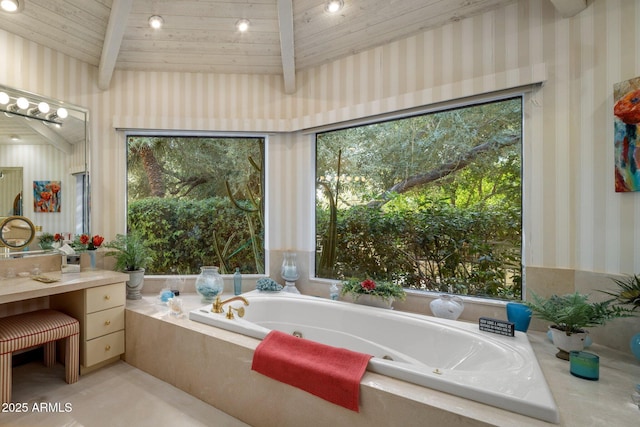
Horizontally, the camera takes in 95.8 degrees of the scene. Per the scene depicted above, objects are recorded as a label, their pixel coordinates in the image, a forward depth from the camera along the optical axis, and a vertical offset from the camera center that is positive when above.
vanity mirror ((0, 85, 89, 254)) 2.37 +0.49
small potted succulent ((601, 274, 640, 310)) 1.61 -0.45
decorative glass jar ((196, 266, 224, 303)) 2.66 -0.63
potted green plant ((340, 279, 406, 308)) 2.41 -0.65
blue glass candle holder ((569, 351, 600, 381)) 1.43 -0.76
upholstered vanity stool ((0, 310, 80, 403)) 1.85 -0.82
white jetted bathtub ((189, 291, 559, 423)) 1.25 -0.79
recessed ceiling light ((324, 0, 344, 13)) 2.39 +1.75
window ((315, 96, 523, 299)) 2.31 +0.13
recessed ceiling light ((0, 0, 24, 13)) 2.17 +1.61
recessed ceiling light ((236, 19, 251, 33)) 2.64 +1.75
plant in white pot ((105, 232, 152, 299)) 2.69 -0.41
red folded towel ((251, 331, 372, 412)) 1.41 -0.80
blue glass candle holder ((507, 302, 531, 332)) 1.94 -0.69
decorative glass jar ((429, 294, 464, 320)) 2.19 -0.71
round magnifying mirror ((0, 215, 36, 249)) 2.37 -0.12
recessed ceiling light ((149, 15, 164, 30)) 2.57 +1.75
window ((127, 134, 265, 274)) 3.16 +0.18
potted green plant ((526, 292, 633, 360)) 1.58 -0.57
